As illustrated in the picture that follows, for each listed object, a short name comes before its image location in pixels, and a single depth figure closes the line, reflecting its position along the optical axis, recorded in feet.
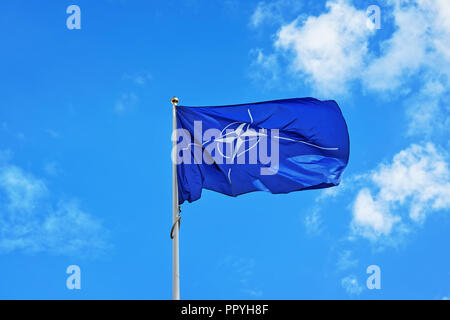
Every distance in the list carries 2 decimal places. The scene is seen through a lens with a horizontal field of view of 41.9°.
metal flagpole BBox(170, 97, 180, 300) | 48.70
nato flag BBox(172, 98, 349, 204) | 56.13
